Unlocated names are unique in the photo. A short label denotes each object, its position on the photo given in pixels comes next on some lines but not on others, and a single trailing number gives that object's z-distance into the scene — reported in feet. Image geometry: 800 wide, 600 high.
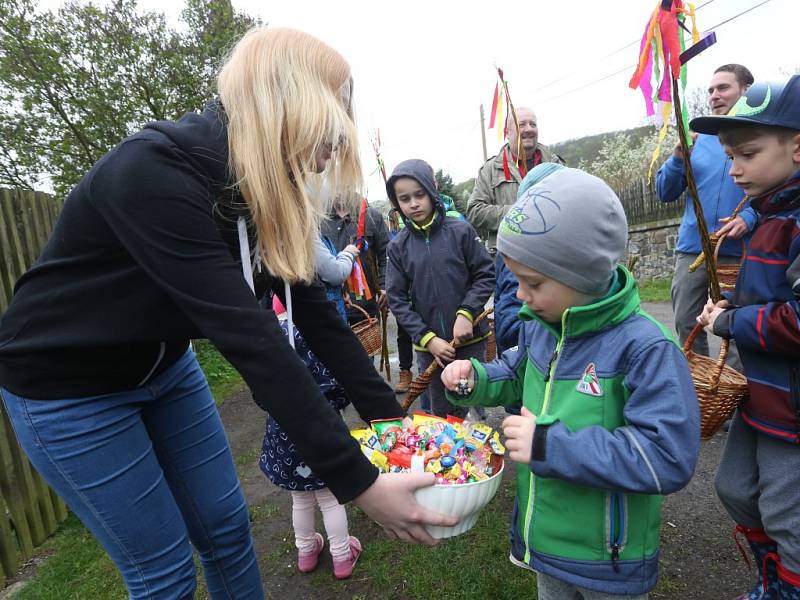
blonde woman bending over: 3.59
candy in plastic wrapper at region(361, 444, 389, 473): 4.63
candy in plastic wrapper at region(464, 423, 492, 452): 4.89
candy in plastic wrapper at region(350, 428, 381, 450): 4.96
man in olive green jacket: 12.89
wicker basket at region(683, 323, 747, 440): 5.57
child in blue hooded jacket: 10.29
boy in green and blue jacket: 3.84
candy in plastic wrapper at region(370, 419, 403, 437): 5.36
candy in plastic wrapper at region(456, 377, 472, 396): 5.29
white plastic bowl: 4.18
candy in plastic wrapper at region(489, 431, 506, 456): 4.85
